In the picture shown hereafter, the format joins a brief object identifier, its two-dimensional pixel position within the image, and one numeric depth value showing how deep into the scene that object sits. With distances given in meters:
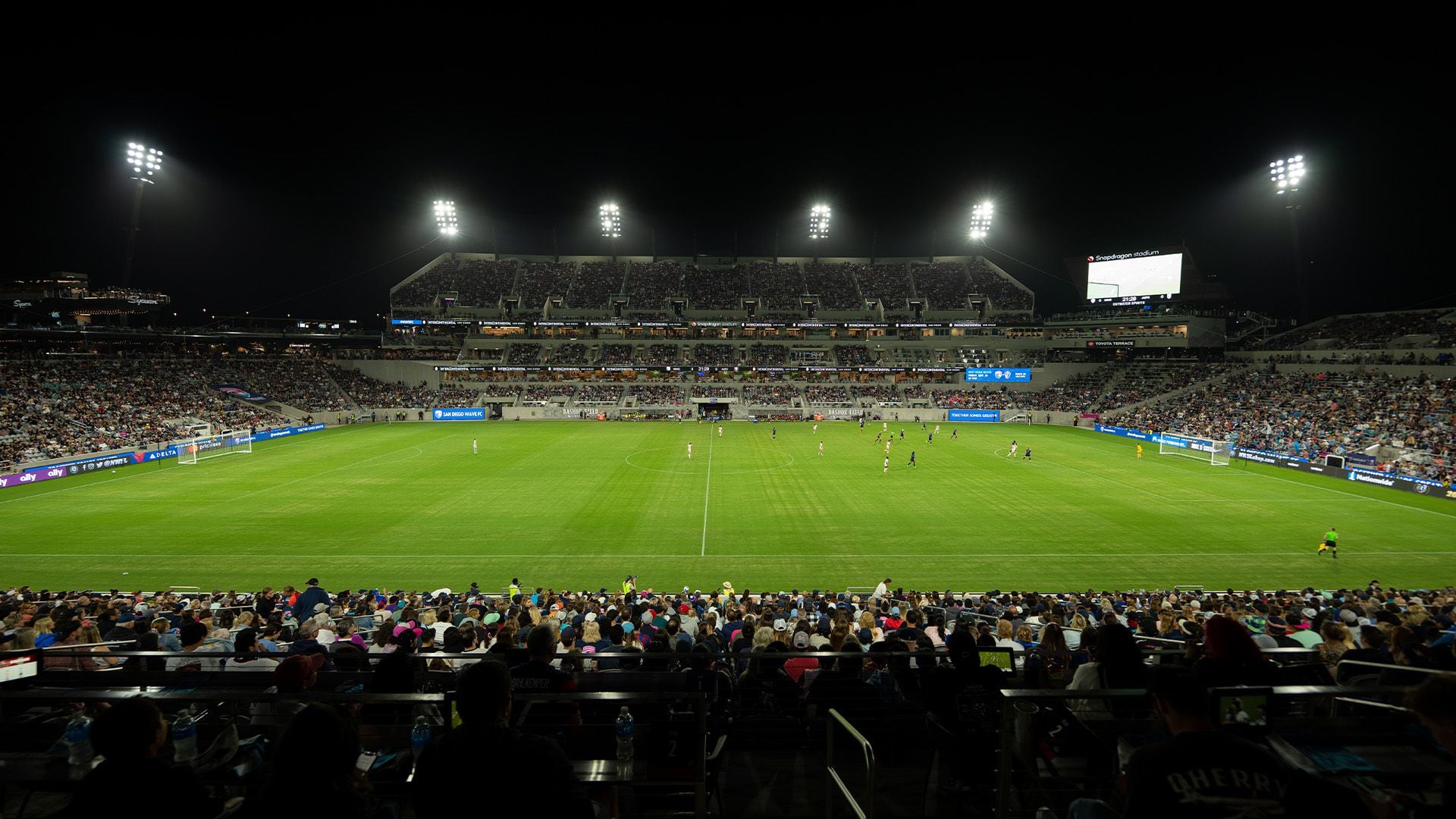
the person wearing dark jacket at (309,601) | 12.62
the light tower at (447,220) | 82.62
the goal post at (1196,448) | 37.75
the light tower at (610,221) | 87.25
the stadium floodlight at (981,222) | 84.44
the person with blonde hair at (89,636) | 8.40
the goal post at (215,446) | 37.81
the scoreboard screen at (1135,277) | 59.47
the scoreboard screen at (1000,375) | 72.31
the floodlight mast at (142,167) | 49.50
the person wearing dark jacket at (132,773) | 2.45
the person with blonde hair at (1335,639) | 8.02
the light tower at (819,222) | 88.00
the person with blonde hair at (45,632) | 9.14
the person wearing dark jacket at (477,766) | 2.53
